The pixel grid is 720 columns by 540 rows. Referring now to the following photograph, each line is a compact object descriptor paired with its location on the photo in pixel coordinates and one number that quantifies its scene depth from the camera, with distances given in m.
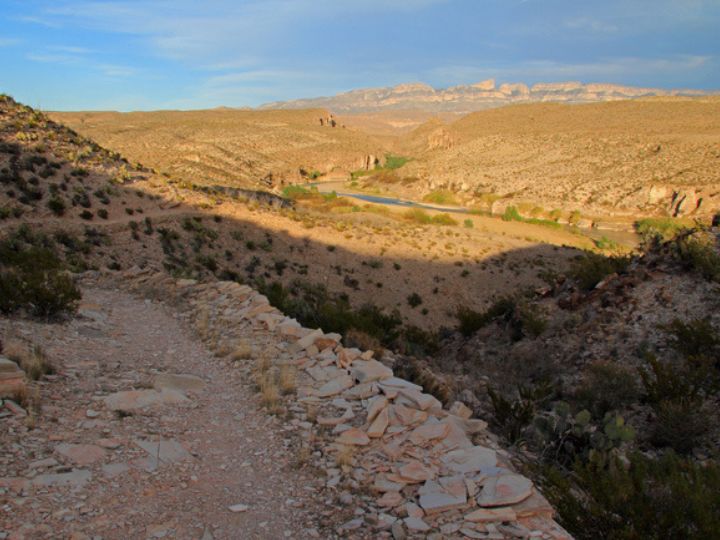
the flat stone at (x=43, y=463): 3.93
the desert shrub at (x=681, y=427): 6.27
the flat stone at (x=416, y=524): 3.59
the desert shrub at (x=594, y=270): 13.35
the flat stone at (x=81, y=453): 4.16
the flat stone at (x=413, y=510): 3.74
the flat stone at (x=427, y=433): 4.69
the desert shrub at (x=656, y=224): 47.50
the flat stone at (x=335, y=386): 5.93
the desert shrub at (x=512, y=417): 6.11
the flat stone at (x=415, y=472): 4.13
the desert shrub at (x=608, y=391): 7.60
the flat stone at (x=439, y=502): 3.72
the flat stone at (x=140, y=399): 5.32
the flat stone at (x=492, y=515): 3.54
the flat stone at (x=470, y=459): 4.20
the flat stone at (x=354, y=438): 4.80
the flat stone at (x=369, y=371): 6.09
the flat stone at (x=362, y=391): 5.72
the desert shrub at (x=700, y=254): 10.56
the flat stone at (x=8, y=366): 4.89
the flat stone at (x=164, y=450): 4.50
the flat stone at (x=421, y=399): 5.26
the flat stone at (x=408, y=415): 4.99
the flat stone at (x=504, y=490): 3.66
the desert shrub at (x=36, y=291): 7.97
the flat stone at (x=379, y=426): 4.87
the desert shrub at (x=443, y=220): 48.40
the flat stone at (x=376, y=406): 5.13
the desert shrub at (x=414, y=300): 24.05
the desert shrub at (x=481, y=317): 14.77
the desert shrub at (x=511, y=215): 58.01
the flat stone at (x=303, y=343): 7.39
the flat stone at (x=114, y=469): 4.07
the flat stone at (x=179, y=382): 6.20
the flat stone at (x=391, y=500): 3.93
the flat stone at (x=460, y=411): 5.69
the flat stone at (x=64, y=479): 3.76
